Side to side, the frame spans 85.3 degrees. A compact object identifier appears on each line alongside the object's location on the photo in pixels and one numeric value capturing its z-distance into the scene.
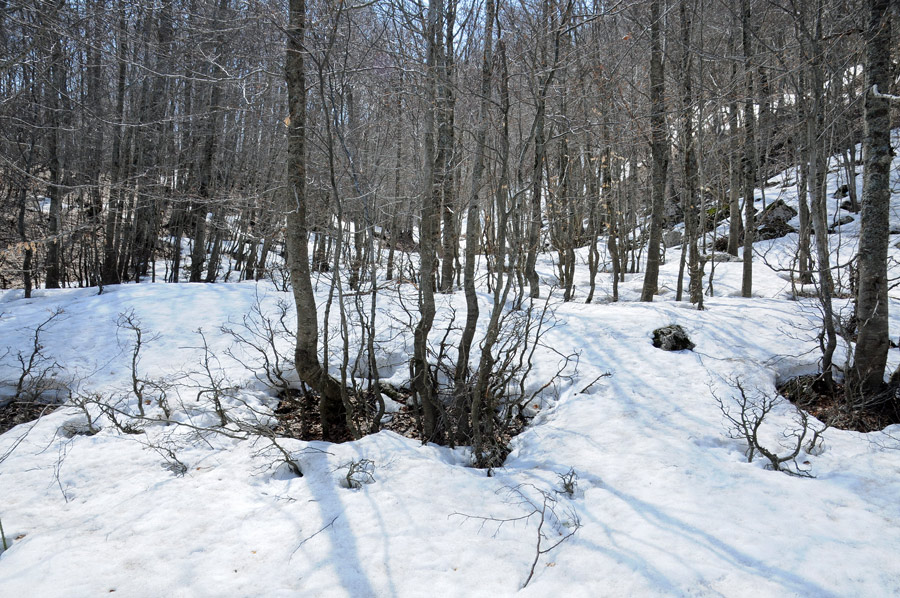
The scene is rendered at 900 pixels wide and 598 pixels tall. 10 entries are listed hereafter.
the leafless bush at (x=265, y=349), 6.22
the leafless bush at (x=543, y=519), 3.25
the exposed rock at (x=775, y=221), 15.34
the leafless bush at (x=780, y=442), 3.99
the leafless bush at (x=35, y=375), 5.60
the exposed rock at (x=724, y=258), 14.25
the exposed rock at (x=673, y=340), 6.29
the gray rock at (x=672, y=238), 18.20
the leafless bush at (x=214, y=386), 4.97
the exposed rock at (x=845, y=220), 14.69
